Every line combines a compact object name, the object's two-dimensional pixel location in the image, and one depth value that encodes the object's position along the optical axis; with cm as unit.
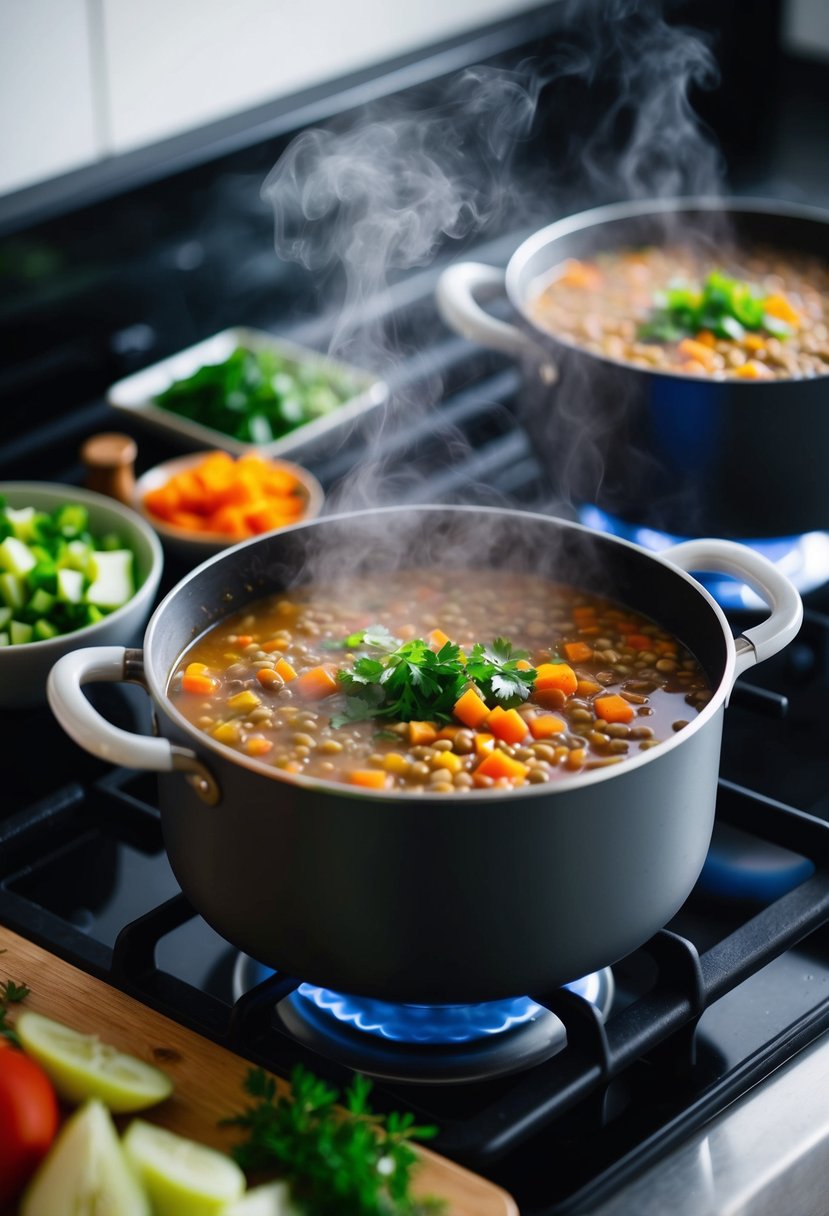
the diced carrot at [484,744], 106
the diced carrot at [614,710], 109
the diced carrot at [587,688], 111
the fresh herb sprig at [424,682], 108
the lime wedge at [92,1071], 101
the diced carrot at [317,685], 110
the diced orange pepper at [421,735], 107
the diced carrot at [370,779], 105
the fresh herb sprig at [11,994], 106
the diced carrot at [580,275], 139
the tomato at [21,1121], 98
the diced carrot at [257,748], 107
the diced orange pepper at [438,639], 112
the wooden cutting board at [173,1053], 99
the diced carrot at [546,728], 108
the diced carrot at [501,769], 105
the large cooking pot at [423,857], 99
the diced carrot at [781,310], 134
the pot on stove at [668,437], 123
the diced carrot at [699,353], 130
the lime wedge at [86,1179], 96
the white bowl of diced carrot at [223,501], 132
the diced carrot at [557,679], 110
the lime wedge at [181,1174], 97
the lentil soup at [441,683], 107
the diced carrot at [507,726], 107
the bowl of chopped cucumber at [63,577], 121
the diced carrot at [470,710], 107
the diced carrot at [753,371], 129
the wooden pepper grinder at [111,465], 133
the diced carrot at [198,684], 111
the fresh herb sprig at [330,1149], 97
